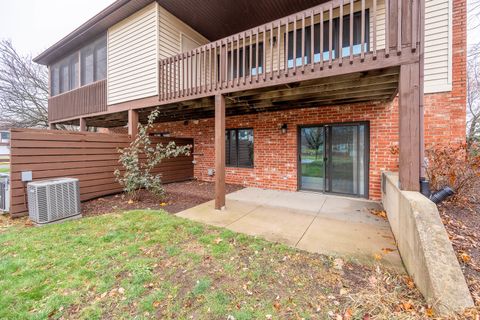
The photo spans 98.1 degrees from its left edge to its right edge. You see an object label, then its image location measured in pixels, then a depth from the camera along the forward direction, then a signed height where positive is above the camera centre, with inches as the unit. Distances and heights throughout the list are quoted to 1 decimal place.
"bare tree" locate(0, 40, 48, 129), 487.2 +165.4
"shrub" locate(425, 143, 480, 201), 141.9 -10.4
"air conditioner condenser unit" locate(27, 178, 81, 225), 151.0 -32.2
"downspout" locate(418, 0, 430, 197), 114.5 +32.8
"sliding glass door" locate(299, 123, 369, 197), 226.4 -3.0
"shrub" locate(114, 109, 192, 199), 207.0 -18.3
